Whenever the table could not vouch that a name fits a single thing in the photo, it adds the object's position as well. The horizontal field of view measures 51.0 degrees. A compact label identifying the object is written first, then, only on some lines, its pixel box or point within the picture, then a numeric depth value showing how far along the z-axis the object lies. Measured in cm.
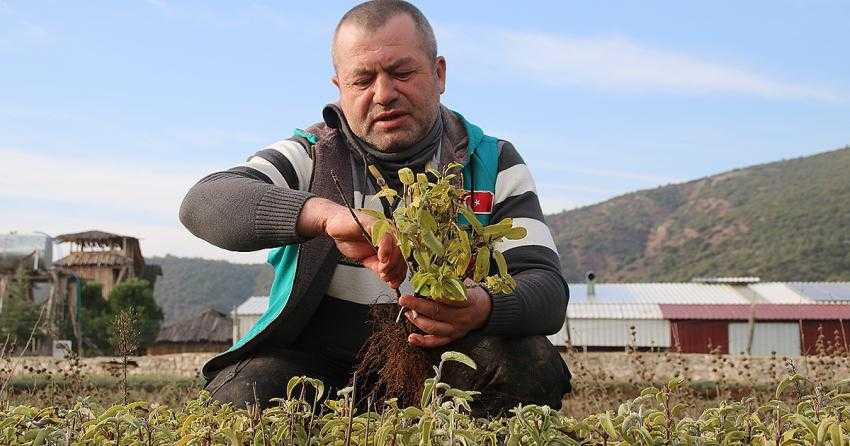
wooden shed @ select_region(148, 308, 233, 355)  4322
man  280
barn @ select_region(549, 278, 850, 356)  2975
